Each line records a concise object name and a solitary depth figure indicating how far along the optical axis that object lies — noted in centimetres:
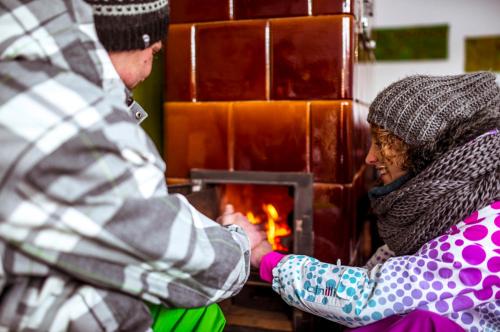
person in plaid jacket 73
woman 105
